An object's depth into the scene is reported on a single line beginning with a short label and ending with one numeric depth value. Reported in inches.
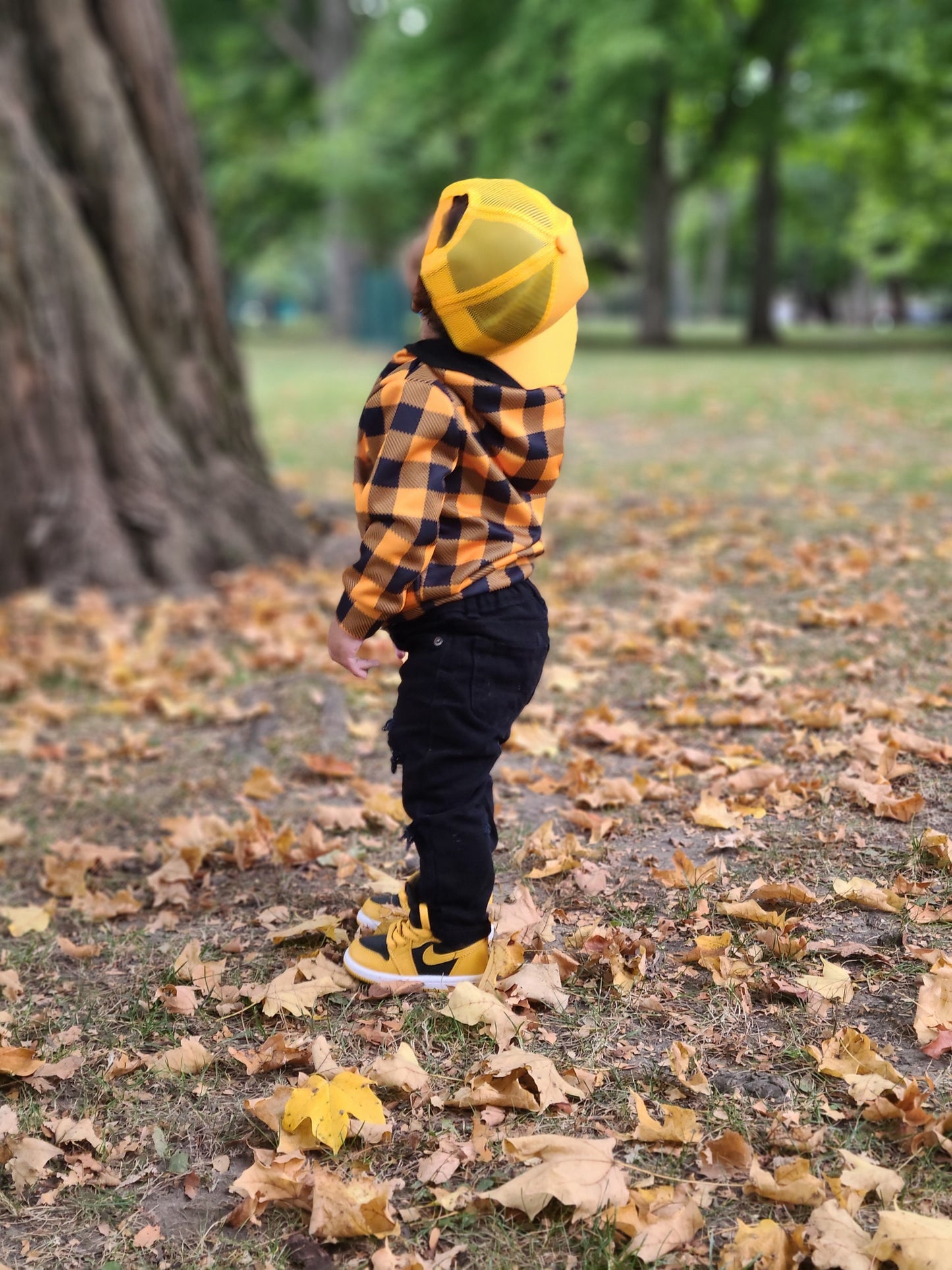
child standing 90.9
